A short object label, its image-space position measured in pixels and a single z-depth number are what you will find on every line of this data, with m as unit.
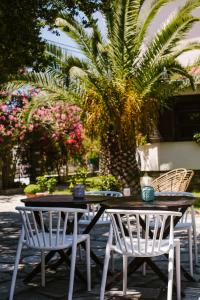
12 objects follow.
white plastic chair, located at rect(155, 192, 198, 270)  5.70
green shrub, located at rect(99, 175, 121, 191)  12.12
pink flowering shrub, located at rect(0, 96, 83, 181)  19.12
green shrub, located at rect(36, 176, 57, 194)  15.79
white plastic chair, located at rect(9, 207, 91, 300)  4.79
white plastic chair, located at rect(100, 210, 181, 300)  4.50
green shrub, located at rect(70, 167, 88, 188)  14.94
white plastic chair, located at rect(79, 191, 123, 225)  6.57
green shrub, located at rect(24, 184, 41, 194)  15.62
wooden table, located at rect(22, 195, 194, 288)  5.10
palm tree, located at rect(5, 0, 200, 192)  11.28
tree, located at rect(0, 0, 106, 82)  6.58
